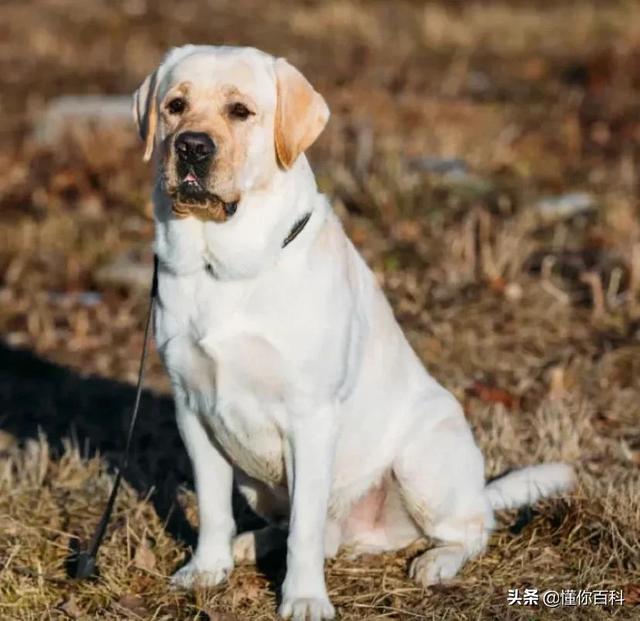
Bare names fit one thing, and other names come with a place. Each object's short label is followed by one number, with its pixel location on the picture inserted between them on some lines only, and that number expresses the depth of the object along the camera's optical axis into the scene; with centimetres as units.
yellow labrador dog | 762
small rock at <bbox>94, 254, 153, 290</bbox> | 1550
